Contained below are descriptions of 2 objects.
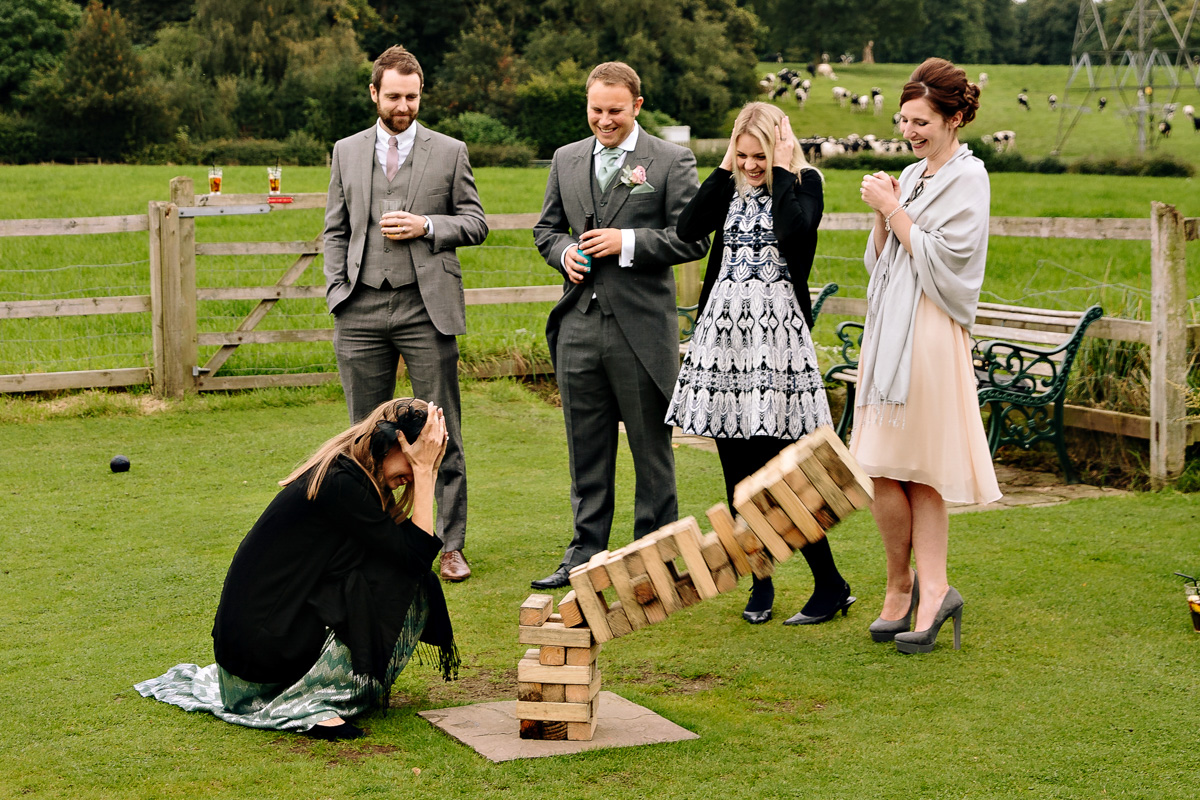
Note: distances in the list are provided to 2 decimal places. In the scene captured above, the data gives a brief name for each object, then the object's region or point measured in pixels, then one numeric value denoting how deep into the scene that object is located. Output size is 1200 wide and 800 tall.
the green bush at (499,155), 36.84
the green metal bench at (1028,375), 7.15
